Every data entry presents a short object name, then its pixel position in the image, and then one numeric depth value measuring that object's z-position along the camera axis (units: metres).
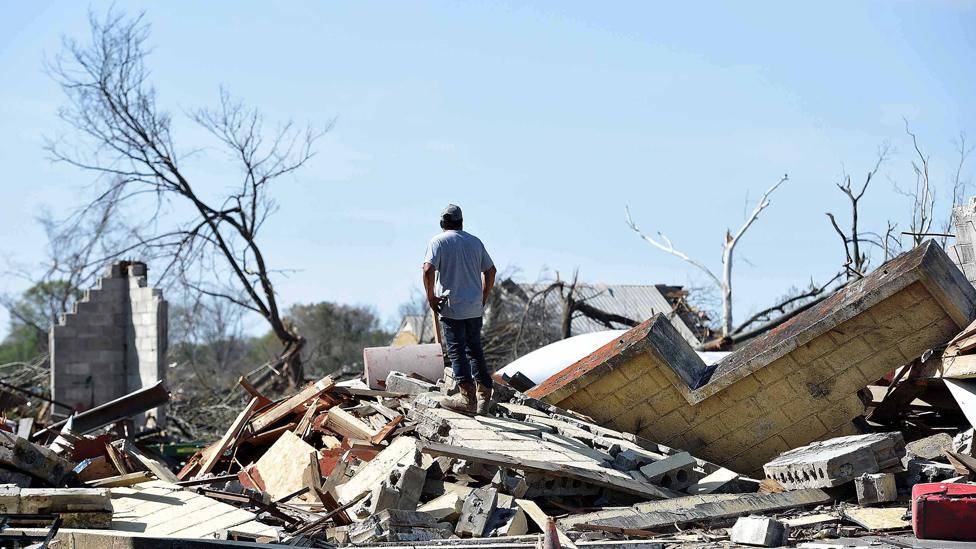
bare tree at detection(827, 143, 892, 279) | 36.81
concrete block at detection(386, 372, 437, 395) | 19.95
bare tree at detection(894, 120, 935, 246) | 46.78
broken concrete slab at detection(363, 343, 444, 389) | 21.86
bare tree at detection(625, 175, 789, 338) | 49.62
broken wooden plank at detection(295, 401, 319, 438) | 19.06
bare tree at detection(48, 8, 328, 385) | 43.66
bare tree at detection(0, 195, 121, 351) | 42.41
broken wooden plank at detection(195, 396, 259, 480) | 18.80
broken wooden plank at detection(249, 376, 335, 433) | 20.22
